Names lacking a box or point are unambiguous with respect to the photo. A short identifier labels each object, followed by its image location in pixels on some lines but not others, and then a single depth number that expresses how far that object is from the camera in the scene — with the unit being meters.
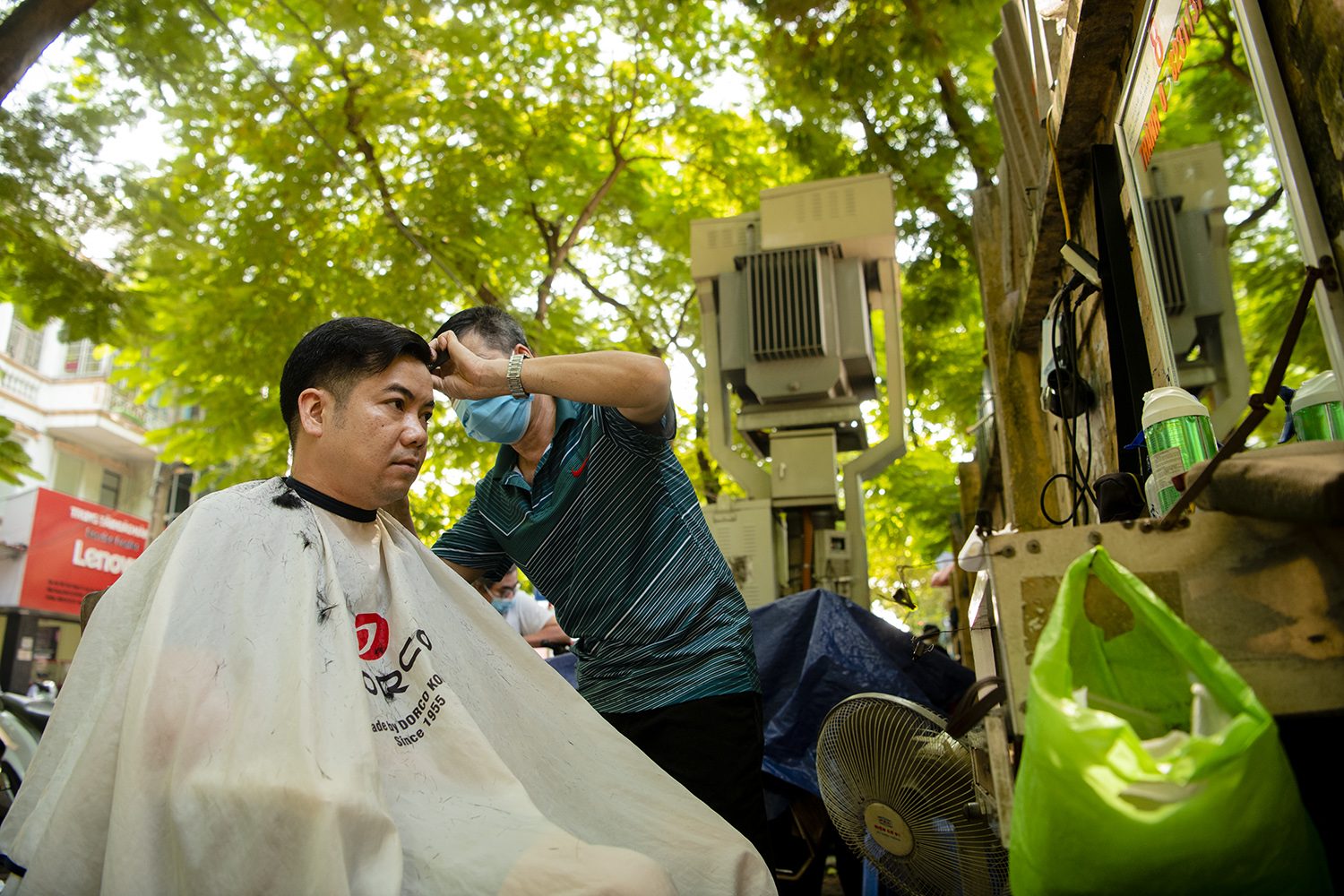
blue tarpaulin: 2.70
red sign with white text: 12.01
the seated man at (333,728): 1.15
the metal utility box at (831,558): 4.19
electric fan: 1.84
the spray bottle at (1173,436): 1.38
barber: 1.89
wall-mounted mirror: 1.31
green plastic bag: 0.81
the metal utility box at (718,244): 4.61
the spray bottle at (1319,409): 1.20
